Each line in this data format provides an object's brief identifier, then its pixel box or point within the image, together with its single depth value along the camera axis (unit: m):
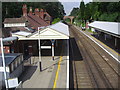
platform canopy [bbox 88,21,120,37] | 20.72
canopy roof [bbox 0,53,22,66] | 12.55
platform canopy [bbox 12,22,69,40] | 18.16
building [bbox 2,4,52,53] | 39.12
